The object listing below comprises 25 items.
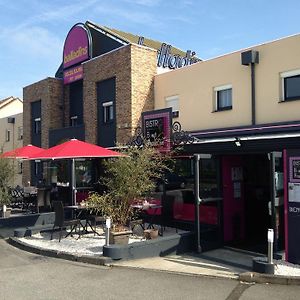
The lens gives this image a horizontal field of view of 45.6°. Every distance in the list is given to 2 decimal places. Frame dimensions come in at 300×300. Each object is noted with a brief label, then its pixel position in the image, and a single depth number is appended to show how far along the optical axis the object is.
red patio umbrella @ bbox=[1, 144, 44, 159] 13.91
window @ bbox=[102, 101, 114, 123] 15.54
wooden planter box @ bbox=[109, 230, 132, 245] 8.59
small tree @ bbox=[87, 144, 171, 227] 8.99
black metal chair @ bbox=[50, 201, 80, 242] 9.73
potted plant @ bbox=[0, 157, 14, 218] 13.73
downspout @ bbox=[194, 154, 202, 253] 9.00
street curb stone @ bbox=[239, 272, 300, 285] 6.42
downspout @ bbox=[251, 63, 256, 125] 11.23
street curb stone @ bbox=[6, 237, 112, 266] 7.83
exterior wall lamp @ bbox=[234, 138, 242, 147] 8.51
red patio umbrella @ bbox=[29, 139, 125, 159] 10.36
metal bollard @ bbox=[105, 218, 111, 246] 8.29
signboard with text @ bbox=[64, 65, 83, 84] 17.34
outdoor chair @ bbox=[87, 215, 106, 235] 9.97
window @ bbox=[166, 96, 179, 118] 13.72
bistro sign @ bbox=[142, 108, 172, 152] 11.21
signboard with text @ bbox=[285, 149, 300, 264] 7.56
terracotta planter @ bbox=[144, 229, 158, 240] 9.37
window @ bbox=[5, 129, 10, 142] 26.33
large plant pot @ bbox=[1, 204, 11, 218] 12.67
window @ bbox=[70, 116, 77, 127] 18.74
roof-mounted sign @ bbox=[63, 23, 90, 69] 16.96
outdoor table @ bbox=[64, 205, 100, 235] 10.59
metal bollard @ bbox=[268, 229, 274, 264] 6.80
